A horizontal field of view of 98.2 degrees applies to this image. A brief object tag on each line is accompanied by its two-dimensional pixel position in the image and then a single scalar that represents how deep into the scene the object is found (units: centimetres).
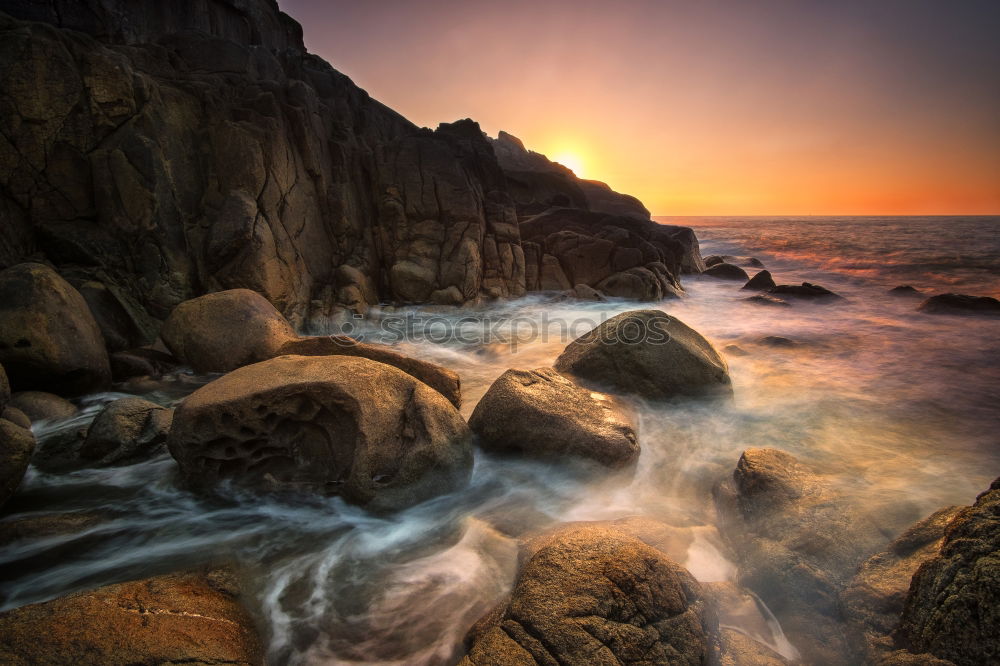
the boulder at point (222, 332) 675
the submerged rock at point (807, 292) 1625
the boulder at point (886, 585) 248
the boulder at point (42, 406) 527
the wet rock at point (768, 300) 1527
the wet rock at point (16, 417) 468
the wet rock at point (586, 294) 1586
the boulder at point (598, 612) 218
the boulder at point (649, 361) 634
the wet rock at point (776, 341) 995
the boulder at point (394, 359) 573
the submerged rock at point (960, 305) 1252
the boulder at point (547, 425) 466
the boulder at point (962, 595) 191
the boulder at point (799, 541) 278
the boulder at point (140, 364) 677
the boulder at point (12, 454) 356
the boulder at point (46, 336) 539
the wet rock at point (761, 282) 1914
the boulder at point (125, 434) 459
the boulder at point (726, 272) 2291
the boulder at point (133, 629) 199
